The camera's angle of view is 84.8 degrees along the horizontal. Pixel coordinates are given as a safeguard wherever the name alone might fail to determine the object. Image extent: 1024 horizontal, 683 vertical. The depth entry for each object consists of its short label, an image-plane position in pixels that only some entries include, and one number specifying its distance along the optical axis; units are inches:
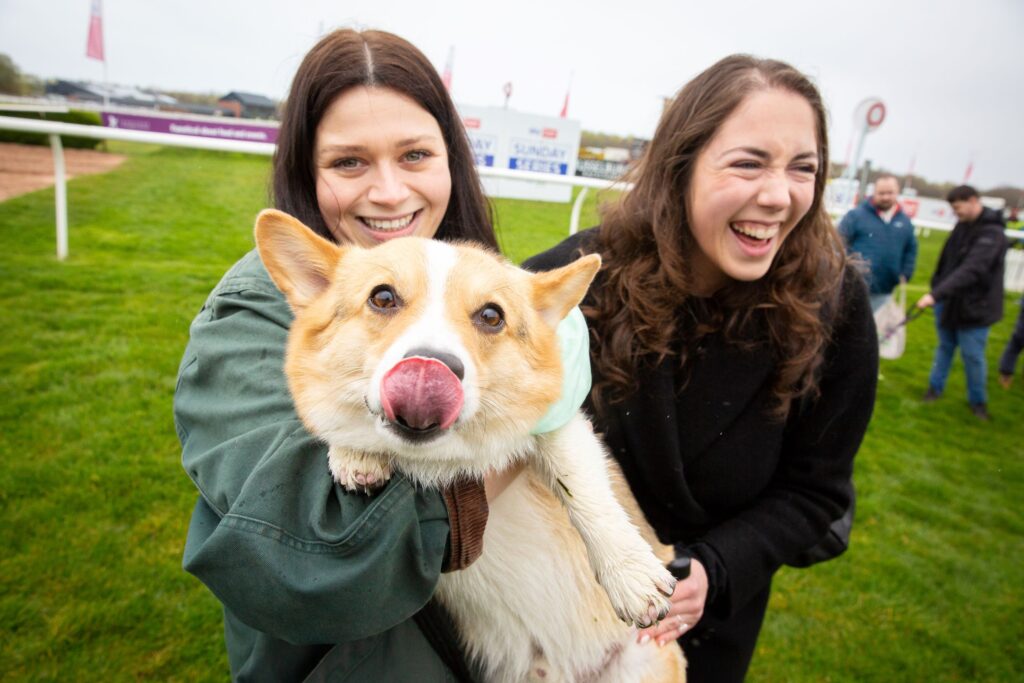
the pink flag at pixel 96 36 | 1082.7
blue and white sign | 858.0
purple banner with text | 830.5
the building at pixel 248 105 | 1917.1
